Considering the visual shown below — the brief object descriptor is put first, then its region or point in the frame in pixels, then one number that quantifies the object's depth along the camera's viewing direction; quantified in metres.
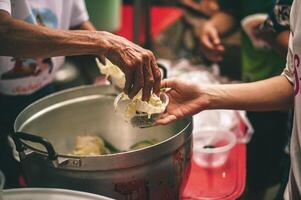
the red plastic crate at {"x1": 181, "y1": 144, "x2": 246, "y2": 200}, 1.38
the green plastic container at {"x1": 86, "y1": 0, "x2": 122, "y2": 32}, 3.29
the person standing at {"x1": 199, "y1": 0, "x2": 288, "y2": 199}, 2.04
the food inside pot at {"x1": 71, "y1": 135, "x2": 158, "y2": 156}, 1.41
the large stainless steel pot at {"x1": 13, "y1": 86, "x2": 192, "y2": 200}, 1.04
